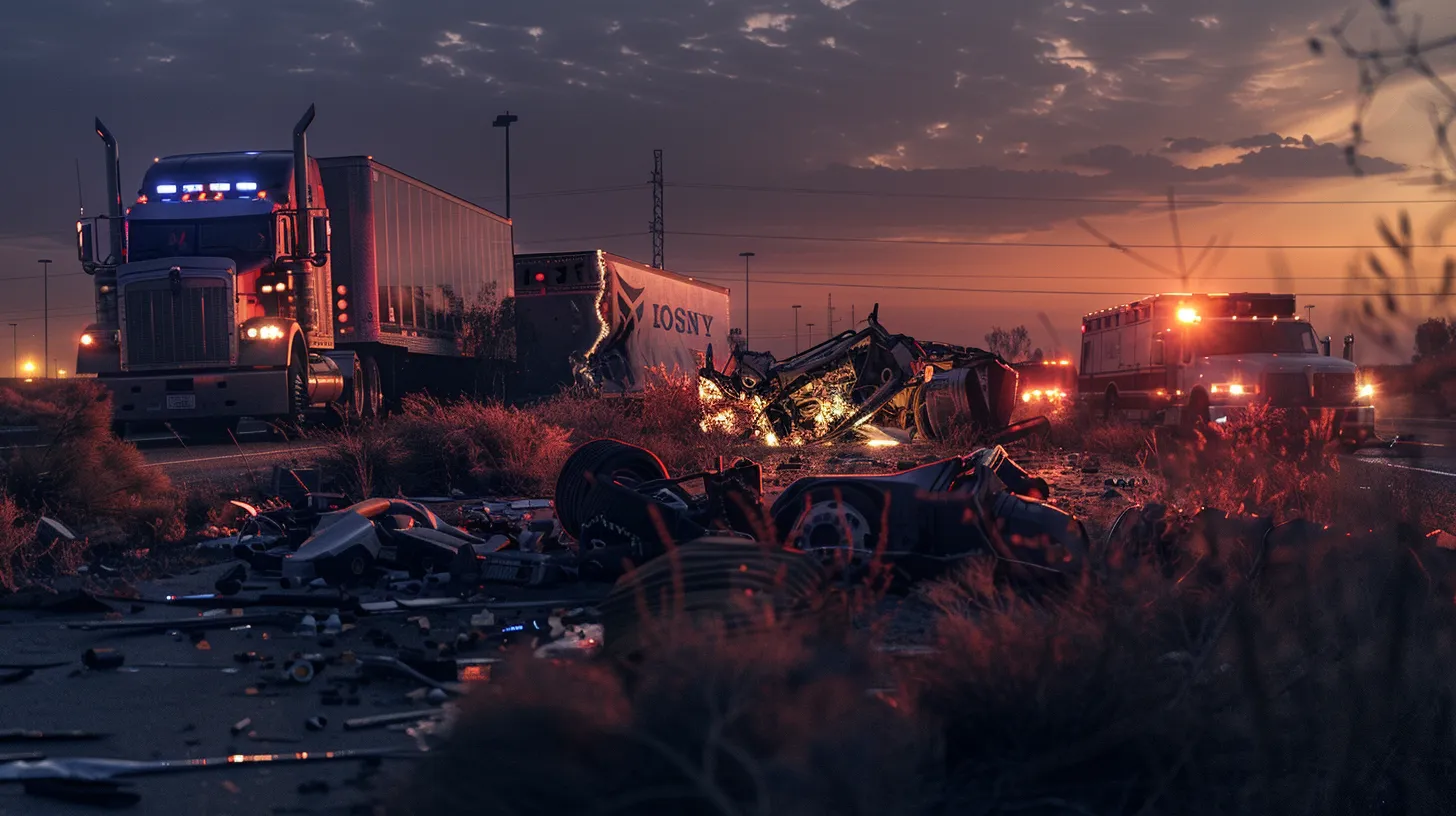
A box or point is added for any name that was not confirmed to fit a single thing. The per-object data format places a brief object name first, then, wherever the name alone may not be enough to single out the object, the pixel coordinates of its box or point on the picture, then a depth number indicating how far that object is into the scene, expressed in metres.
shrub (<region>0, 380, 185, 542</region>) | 8.44
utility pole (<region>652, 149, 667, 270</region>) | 59.47
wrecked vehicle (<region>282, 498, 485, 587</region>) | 6.56
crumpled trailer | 25.03
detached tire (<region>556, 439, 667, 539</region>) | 7.49
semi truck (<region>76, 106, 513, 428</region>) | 17.97
